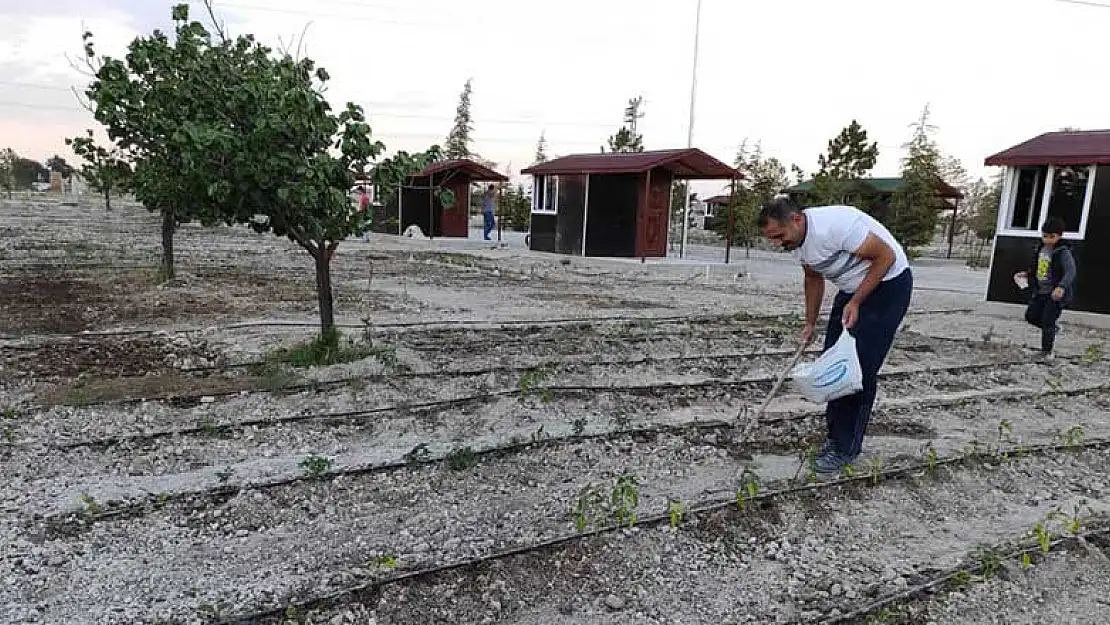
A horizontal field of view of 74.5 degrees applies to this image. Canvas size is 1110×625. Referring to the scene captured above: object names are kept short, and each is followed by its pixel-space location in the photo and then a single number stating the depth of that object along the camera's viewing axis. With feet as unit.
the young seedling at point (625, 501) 10.86
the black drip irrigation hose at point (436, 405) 13.48
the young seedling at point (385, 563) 9.48
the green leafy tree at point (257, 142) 16.67
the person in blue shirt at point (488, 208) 76.13
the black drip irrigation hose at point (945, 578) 8.83
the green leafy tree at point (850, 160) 78.38
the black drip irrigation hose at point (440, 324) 22.27
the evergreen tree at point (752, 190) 79.05
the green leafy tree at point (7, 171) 129.49
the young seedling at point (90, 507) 10.59
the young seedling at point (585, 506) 10.63
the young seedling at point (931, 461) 13.21
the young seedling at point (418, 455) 12.88
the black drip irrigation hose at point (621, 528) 8.53
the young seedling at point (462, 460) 12.79
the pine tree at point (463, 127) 141.83
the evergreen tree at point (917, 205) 71.82
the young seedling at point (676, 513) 10.84
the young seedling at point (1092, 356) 23.25
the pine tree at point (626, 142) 96.17
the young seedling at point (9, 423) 13.45
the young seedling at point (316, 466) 12.23
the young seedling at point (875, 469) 12.64
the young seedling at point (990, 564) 9.89
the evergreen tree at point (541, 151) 149.89
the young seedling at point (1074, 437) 15.02
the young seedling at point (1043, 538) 10.51
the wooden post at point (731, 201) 55.98
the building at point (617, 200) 55.98
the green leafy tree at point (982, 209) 86.33
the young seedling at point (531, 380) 17.13
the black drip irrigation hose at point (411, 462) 10.75
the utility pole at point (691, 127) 68.54
